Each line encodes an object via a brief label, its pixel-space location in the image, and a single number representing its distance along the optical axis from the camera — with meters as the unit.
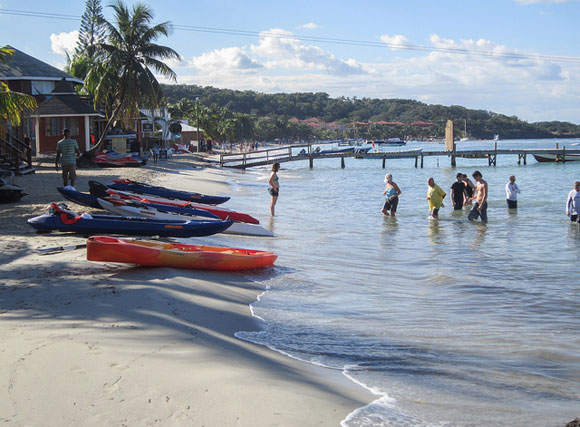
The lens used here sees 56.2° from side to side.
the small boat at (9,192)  13.46
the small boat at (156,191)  15.73
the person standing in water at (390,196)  16.32
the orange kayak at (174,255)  7.57
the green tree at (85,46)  45.99
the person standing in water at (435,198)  15.83
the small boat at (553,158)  60.25
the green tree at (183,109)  80.44
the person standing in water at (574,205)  14.61
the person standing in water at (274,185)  14.97
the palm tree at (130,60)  29.51
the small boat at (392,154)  53.83
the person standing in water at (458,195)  17.08
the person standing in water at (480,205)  15.38
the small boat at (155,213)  11.98
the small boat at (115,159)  30.73
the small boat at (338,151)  62.76
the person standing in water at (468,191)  17.61
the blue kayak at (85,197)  12.21
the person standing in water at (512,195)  18.03
